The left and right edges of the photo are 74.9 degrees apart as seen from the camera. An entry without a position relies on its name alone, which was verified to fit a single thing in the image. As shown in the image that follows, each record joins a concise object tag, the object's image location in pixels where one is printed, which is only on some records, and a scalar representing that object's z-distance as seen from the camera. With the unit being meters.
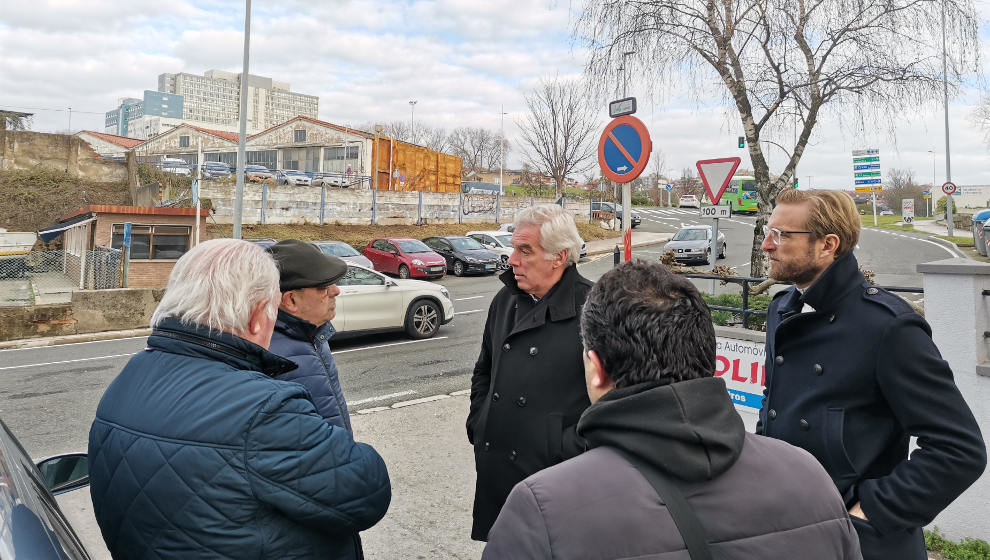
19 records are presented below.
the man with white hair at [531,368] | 2.63
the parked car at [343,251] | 20.10
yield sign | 8.41
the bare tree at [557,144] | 43.31
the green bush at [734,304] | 6.76
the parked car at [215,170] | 37.82
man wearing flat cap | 2.52
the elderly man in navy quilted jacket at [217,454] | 1.67
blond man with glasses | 1.97
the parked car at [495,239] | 26.40
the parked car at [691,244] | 24.30
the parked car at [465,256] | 23.72
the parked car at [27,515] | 1.17
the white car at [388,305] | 11.65
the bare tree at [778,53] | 9.36
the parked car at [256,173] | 36.38
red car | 21.98
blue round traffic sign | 5.71
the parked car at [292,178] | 37.19
